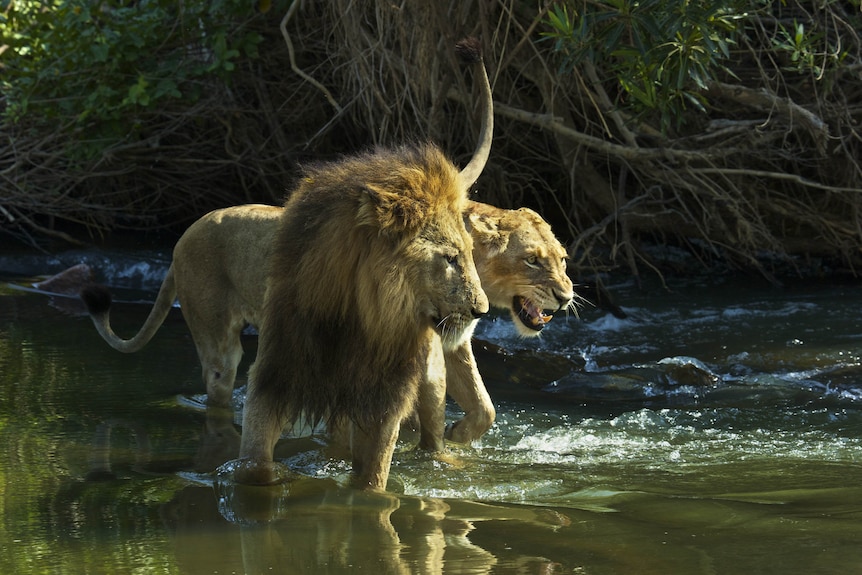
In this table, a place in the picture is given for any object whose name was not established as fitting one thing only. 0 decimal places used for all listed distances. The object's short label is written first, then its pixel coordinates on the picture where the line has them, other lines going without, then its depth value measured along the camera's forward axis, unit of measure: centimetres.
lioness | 1030
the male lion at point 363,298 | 743
